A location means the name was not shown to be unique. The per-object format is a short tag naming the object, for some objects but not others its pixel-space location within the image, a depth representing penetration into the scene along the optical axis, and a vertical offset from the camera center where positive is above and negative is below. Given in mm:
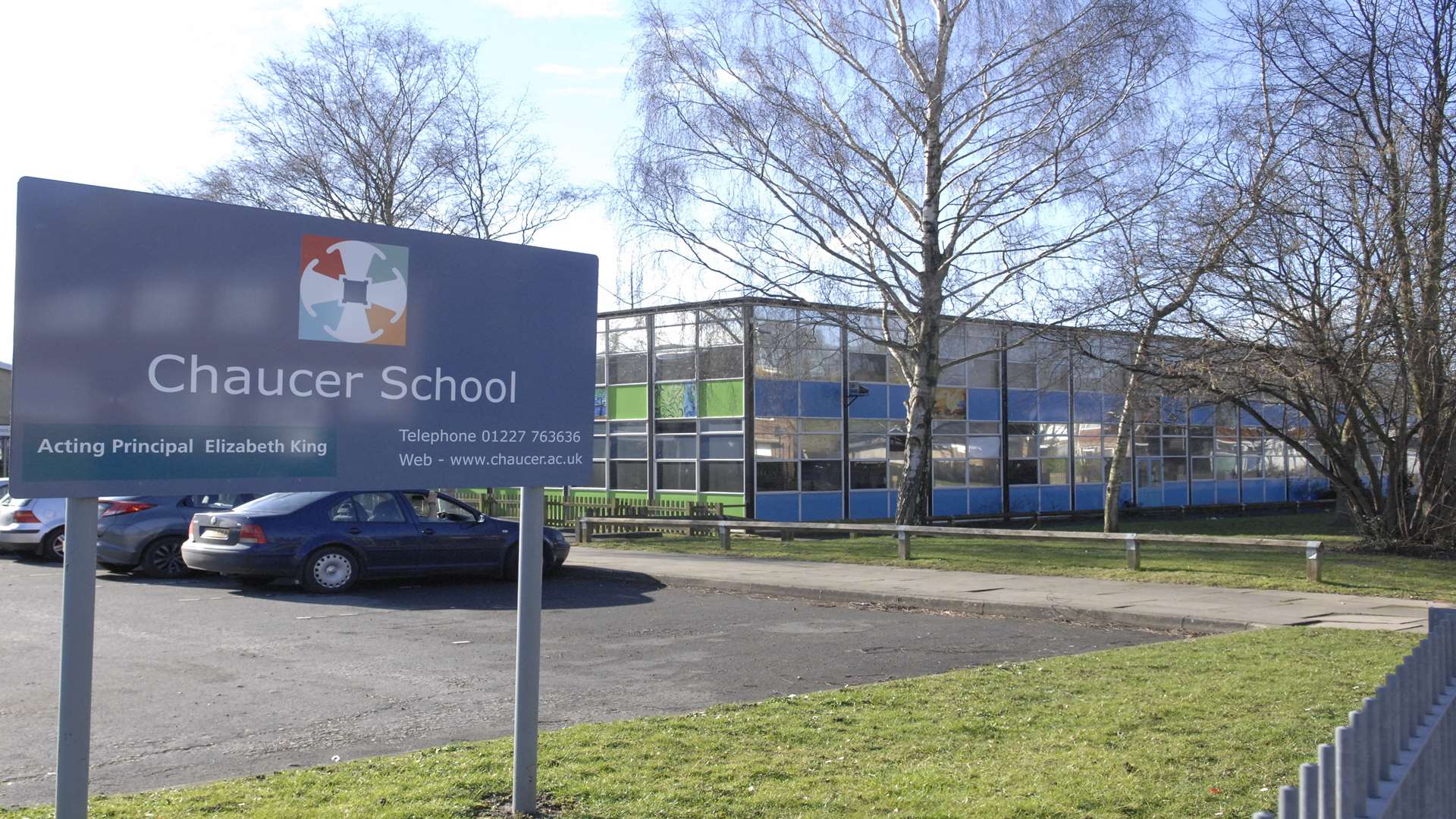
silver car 20609 -721
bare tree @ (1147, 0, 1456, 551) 18719 +3269
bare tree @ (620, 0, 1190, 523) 23344 +6861
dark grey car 17578 -715
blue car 15609 -736
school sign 4480 +546
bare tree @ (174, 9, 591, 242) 33750 +8737
